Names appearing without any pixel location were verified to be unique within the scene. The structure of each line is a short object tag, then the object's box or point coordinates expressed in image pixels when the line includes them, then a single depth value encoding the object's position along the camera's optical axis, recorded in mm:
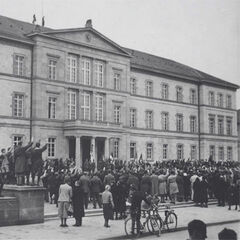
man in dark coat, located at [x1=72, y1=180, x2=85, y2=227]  16156
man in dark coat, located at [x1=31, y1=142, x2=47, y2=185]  17391
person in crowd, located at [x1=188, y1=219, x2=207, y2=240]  5406
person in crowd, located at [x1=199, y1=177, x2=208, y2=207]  23594
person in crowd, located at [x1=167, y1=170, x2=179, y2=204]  23984
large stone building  38844
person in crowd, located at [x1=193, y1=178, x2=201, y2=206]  23625
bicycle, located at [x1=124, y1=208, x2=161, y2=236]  14609
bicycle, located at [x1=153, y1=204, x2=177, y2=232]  15092
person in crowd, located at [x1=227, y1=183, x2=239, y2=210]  23516
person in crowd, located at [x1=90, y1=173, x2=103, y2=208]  21516
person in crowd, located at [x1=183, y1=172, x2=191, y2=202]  25250
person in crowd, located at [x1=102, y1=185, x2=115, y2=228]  16141
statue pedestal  16234
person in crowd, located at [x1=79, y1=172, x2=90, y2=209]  20625
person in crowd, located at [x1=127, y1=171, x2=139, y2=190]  21188
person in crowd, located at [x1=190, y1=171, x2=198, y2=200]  25127
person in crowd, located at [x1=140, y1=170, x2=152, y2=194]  21344
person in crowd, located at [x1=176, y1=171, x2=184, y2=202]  24562
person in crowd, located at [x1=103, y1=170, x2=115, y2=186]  21438
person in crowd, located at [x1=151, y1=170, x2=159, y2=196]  23500
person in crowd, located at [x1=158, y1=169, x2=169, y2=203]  23828
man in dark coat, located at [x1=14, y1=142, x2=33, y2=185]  17016
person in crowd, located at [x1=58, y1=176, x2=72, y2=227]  15977
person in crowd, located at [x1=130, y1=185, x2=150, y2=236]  14414
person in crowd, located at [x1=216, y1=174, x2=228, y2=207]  24391
